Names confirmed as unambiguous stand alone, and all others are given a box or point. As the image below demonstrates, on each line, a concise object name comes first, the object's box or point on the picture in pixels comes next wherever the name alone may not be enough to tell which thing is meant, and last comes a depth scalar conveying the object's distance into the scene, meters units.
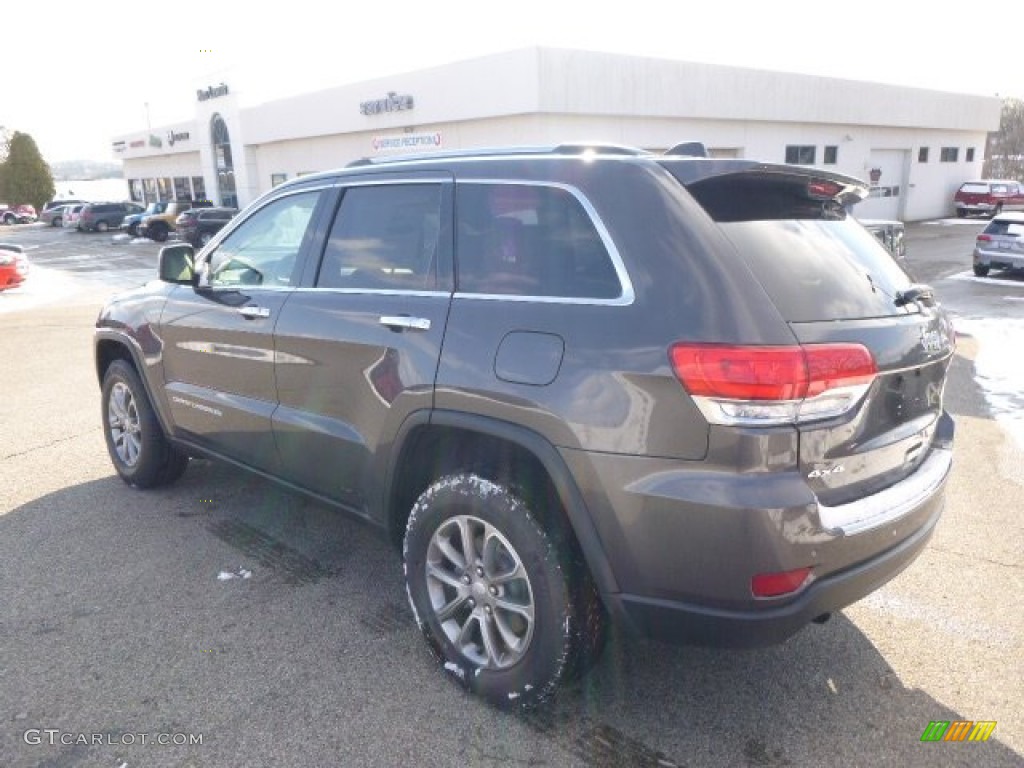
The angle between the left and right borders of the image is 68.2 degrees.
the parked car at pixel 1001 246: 15.20
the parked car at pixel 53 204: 49.27
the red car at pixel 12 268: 17.09
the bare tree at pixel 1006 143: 53.69
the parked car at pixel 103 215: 40.06
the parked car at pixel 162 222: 32.22
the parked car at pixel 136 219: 33.33
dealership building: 20.98
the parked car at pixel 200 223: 27.20
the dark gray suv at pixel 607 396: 2.16
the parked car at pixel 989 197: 32.38
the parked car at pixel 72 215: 41.69
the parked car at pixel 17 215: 55.16
